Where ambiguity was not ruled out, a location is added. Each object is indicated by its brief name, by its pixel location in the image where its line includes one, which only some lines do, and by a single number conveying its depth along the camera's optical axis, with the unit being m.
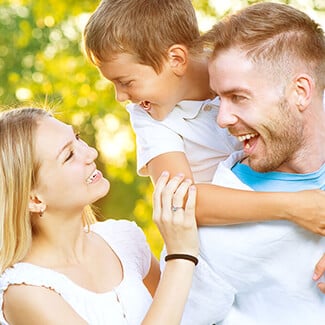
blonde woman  2.73
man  2.63
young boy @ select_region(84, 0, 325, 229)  3.01
